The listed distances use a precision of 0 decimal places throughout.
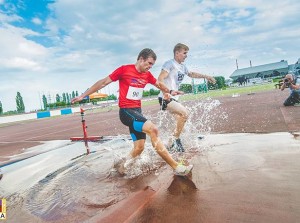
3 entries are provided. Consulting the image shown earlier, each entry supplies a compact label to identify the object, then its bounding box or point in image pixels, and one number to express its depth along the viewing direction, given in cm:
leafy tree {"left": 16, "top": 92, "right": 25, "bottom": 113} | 8159
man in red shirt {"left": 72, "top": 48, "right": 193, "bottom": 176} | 310
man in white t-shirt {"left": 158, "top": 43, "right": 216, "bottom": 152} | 412
